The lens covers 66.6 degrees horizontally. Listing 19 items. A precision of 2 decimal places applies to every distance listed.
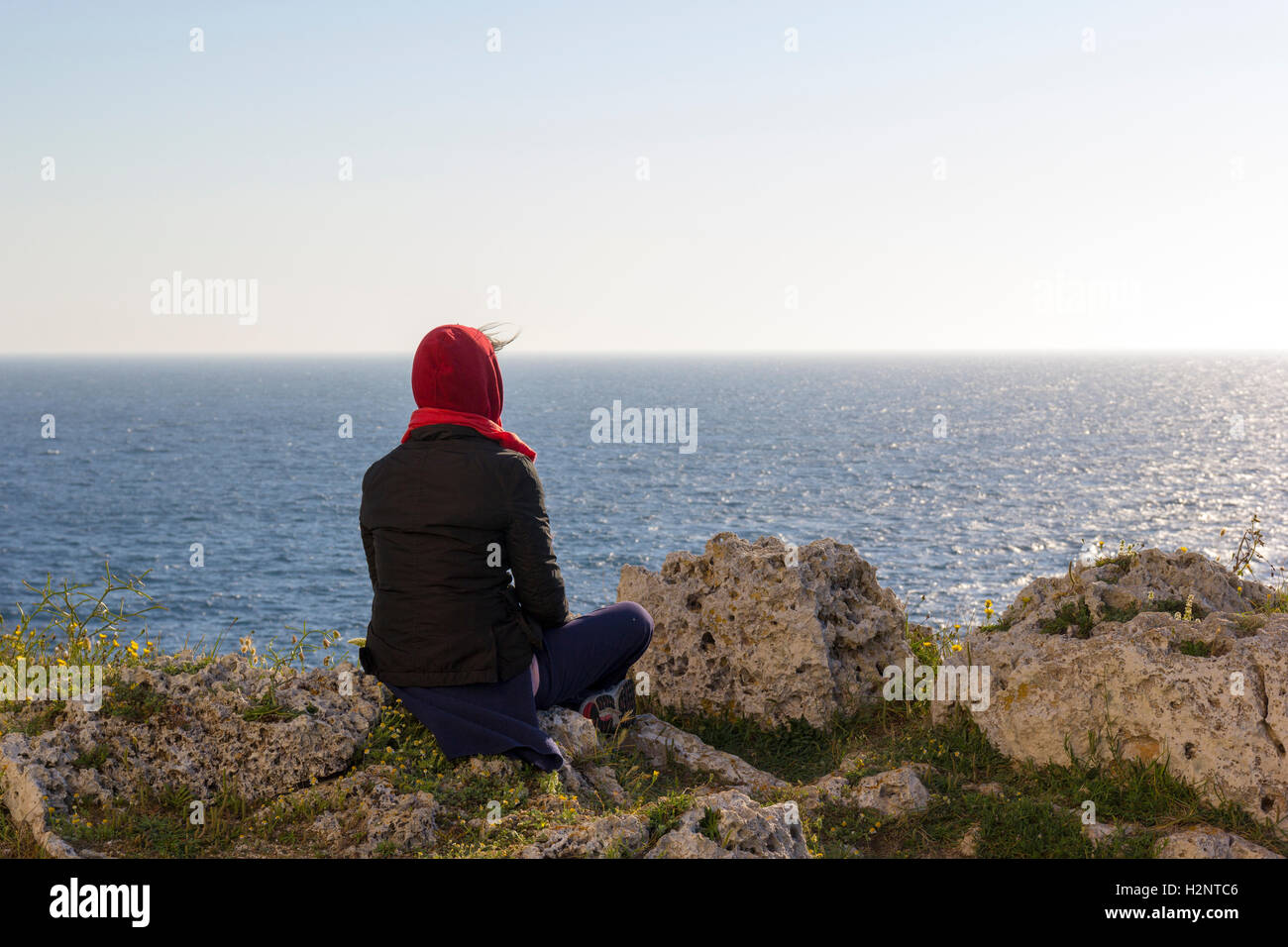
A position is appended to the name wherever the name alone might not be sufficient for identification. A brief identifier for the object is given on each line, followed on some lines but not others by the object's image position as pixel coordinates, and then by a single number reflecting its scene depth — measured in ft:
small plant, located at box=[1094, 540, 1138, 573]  26.66
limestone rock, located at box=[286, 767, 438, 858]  16.69
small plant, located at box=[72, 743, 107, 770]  18.35
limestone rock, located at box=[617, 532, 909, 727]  25.91
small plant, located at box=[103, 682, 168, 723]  19.33
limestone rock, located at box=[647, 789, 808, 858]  14.88
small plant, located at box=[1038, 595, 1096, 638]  23.49
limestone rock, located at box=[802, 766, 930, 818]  19.90
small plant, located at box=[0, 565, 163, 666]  23.02
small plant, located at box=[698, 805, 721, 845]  15.40
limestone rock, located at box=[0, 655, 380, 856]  17.93
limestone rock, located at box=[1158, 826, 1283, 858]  17.24
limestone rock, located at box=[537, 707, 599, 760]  20.52
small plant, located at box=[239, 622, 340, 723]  19.40
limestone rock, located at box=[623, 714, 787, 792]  22.16
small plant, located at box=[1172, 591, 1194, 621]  22.17
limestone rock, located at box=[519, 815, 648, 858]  14.93
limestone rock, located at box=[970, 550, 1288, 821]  19.04
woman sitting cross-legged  18.03
